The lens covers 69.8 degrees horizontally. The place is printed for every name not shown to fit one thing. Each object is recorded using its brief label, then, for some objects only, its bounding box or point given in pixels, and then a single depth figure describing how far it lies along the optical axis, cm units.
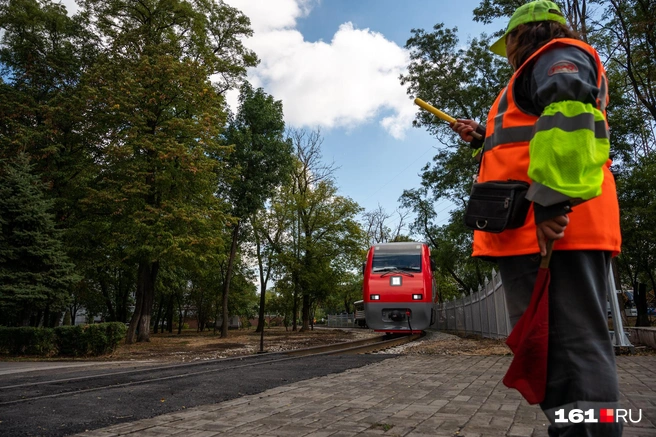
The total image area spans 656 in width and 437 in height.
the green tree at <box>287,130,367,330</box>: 3747
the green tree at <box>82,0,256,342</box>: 2014
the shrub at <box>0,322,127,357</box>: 1469
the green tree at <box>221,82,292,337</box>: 2902
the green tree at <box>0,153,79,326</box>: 1698
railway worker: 166
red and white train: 1533
